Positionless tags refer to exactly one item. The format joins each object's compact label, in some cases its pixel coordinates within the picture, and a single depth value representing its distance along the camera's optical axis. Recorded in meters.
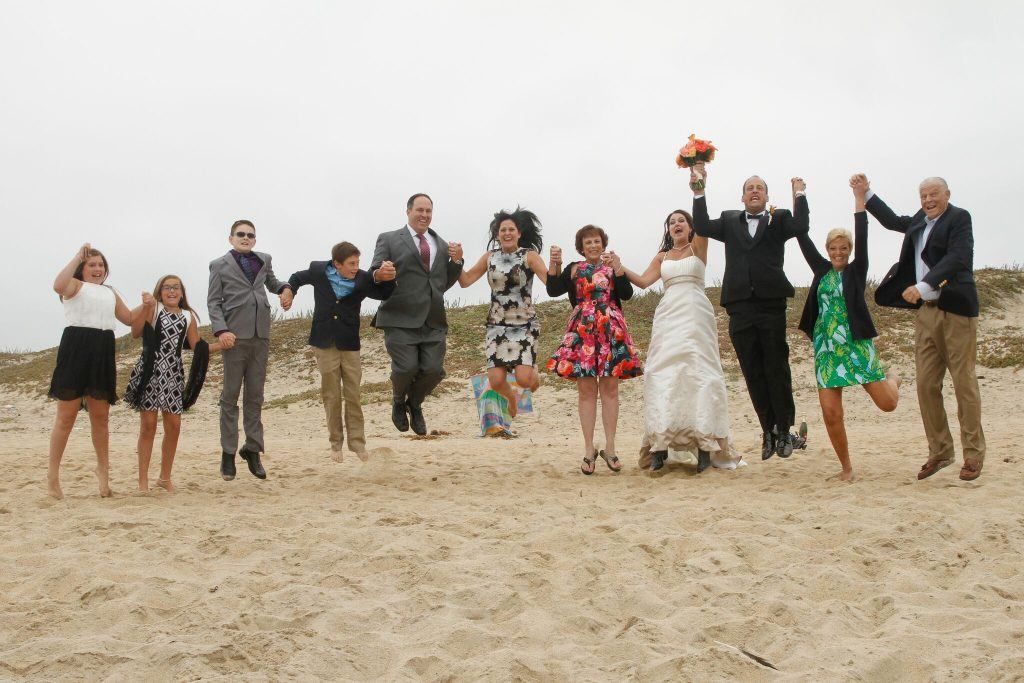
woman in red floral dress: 7.31
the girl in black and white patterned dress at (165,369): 6.67
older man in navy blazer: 6.07
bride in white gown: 7.12
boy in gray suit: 7.18
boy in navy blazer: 7.50
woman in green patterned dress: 6.36
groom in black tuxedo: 7.12
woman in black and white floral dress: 7.79
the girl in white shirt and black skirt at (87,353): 6.36
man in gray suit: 8.07
